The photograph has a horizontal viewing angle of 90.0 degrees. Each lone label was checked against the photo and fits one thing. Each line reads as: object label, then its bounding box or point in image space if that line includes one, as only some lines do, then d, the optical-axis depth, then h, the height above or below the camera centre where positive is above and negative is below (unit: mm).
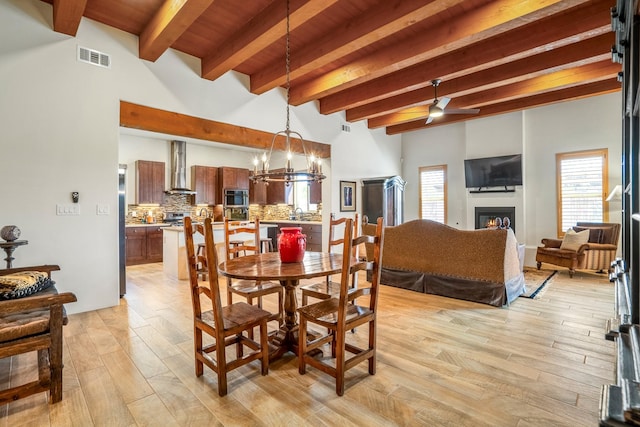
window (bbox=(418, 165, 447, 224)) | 7949 +469
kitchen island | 5114 -612
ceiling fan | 4750 +1584
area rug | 4250 -1092
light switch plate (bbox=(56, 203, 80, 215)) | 3456 +39
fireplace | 6691 -72
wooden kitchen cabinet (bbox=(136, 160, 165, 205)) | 7180 +701
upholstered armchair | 5078 -661
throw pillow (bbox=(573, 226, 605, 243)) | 5419 -405
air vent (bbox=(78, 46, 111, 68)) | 3565 +1771
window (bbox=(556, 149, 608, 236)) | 5961 +457
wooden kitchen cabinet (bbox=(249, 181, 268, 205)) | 8859 +536
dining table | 2139 -415
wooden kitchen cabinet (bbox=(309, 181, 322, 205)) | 7961 +467
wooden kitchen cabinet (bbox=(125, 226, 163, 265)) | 6684 -698
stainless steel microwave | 8320 +367
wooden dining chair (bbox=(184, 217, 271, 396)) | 1942 -713
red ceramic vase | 2555 -266
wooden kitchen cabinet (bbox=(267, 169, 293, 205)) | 8562 +498
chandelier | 2799 +362
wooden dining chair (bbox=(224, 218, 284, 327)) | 2609 -653
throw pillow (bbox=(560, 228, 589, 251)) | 5227 -486
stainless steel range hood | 7586 +1028
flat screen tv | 6578 +836
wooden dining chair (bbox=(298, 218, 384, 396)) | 1976 -700
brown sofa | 3689 -644
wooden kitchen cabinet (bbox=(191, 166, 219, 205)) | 7996 +714
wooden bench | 1813 -733
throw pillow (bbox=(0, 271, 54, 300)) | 2227 -533
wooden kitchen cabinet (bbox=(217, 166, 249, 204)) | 8258 +856
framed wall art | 6715 +328
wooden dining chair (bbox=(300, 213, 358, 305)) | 2632 -680
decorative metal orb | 2896 -183
